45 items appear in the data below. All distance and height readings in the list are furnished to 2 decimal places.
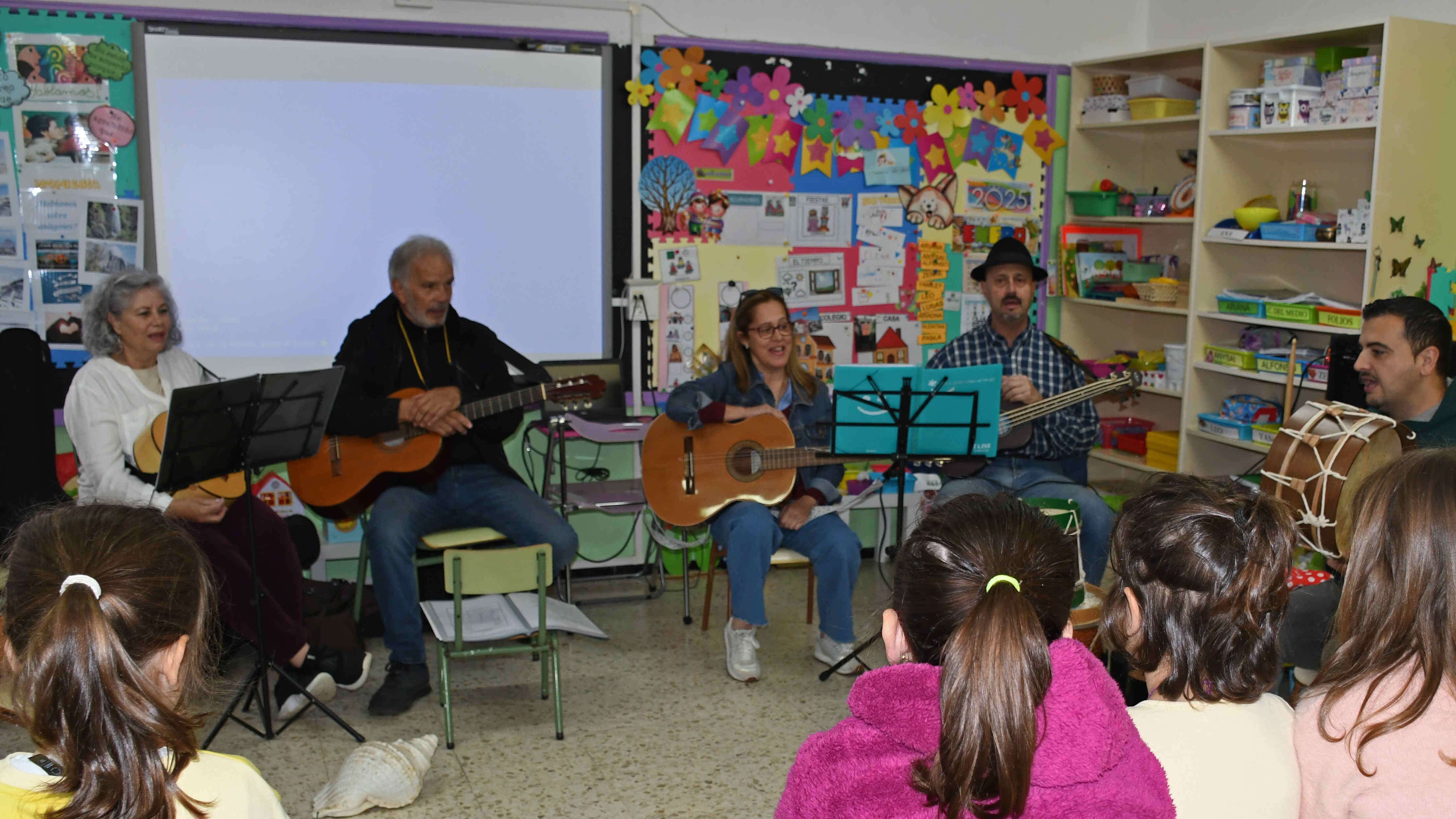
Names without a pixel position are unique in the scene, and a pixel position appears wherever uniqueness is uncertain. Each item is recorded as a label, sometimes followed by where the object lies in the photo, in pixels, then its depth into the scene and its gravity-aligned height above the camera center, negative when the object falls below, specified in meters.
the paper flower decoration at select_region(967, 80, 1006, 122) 4.74 +0.65
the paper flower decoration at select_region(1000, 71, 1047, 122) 4.78 +0.69
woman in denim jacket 3.56 -0.75
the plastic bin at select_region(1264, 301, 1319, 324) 3.94 -0.16
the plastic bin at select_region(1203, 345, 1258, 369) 4.19 -0.34
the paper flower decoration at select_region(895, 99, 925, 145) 4.64 +0.55
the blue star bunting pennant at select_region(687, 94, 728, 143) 4.32 +0.52
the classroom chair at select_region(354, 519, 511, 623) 3.45 -0.87
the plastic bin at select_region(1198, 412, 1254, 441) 4.20 -0.60
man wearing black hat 3.69 -0.38
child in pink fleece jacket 1.09 -0.44
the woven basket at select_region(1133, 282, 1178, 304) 4.57 -0.11
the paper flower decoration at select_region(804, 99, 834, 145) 4.48 +0.53
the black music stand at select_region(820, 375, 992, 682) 3.26 -0.42
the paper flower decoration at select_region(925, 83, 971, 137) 4.67 +0.60
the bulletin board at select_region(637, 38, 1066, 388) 4.34 +0.29
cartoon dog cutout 4.70 +0.24
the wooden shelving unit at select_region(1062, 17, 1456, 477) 3.66 +0.32
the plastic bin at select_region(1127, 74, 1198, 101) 4.54 +0.71
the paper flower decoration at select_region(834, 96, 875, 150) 4.54 +0.53
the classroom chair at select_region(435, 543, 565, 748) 2.94 -0.84
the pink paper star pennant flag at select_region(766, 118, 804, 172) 4.45 +0.45
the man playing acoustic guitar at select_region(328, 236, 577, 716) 3.35 -0.52
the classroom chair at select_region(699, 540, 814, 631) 3.67 -1.00
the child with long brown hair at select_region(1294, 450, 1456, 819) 1.36 -0.49
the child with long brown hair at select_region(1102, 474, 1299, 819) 1.38 -0.47
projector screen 3.81 +0.22
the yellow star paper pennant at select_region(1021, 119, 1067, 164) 4.84 +0.52
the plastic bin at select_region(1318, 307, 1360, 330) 3.79 -0.17
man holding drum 3.03 -0.26
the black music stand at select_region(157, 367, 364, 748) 2.70 -0.44
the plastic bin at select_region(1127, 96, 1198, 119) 4.53 +0.62
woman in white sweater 3.12 -0.58
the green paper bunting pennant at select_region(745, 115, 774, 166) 4.41 +0.46
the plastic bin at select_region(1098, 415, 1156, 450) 4.94 -0.69
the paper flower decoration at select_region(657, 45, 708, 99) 4.25 +0.69
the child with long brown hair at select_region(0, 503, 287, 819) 1.12 -0.43
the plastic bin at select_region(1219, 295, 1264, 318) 4.15 -0.15
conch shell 2.64 -1.23
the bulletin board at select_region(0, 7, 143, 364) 3.59 +0.25
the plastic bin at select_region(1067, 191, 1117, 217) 4.80 +0.26
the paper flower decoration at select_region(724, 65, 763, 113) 4.36 +0.63
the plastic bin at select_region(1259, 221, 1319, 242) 3.96 +0.13
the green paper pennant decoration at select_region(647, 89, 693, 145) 4.26 +0.52
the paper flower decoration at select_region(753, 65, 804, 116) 4.39 +0.64
